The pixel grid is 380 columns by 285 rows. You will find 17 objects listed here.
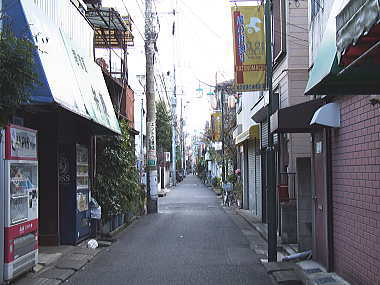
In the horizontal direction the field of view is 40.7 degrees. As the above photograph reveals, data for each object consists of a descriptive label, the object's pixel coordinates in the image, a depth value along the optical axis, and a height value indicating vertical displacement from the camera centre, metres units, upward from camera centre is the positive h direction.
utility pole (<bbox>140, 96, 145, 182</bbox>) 33.16 +1.76
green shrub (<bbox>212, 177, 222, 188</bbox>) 50.88 -2.01
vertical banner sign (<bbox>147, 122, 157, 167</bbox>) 25.08 +0.76
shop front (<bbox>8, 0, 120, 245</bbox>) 9.91 +0.90
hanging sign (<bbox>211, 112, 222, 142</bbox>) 43.59 +3.17
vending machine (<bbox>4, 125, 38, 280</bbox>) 7.92 -0.59
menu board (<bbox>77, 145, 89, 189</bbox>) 13.05 -0.07
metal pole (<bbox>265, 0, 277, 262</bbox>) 10.65 -0.33
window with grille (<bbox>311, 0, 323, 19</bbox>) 9.93 +3.09
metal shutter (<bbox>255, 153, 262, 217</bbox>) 20.36 -1.00
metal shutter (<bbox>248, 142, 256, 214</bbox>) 22.61 -0.67
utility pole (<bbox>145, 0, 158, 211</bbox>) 24.28 +2.46
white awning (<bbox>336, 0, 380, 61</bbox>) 3.59 +1.06
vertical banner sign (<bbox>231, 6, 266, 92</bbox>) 12.99 +2.94
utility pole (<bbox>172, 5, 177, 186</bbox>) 64.64 +5.17
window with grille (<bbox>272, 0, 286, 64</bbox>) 13.84 +3.76
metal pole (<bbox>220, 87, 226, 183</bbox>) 35.17 -0.45
